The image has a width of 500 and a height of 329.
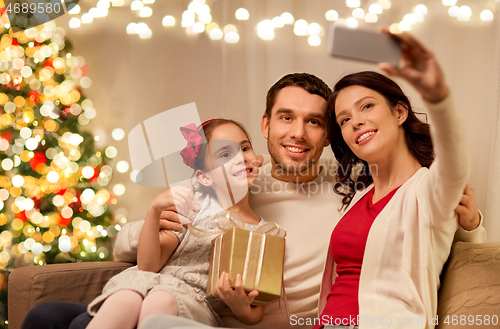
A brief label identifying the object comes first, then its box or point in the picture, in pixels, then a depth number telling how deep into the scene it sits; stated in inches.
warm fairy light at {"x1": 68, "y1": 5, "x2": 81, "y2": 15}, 93.0
